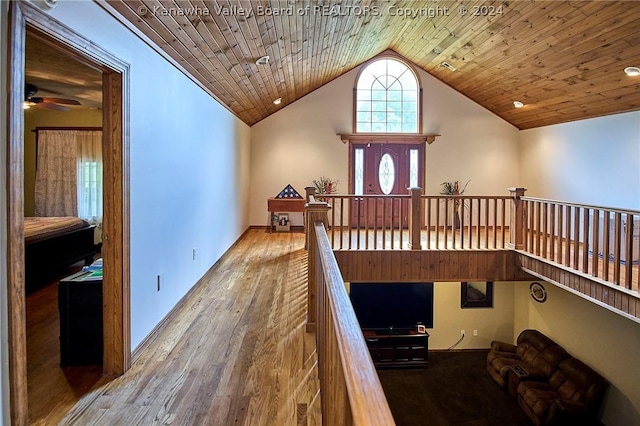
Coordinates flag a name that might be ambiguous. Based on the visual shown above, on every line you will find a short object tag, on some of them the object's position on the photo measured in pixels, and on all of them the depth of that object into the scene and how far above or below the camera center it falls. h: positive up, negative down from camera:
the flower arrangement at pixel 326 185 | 8.33 +0.43
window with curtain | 6.43 +0.49
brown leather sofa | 5.61 -2.68
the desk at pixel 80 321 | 2.66 -0.78
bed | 4.43 -0.53
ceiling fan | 4.17 +1.10
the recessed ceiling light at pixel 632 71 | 4.72 +1.64
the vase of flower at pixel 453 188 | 8.47 +0.40
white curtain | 6.58 +0.50
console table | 8.18 +0.00
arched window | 8.56 +2.30
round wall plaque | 6.99 -1.51
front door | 8.64 +0.83
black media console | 7.46 -2.68
